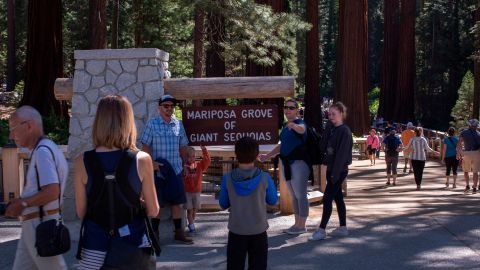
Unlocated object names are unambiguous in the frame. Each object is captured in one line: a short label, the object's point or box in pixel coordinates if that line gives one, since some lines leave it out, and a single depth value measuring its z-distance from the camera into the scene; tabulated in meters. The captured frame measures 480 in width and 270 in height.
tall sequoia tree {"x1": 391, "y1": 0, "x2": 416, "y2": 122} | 41.50
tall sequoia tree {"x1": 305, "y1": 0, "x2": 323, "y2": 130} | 35.97
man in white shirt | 4.29
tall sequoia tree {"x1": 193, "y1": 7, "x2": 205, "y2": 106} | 17.80
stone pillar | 8.48
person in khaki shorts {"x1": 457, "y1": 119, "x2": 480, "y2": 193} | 15.02
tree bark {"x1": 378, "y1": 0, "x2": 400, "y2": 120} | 45.28
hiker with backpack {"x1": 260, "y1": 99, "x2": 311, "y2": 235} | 8.23
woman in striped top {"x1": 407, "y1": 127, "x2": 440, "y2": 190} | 16.42
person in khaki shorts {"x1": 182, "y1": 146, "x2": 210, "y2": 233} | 8.32
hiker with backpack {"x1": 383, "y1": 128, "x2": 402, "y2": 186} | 17.22
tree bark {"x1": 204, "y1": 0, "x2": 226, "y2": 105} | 18.97
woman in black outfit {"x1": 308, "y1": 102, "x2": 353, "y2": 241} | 8.06
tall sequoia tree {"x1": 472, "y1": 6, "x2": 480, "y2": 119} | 33.78
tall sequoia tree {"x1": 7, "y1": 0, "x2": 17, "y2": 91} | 39.25
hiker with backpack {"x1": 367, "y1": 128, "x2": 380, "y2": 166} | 25.08
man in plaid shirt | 7.58
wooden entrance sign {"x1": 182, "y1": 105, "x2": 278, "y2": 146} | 8.60
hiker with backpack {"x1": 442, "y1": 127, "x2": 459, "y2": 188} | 16.48
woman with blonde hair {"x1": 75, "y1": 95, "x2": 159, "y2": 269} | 4.04
